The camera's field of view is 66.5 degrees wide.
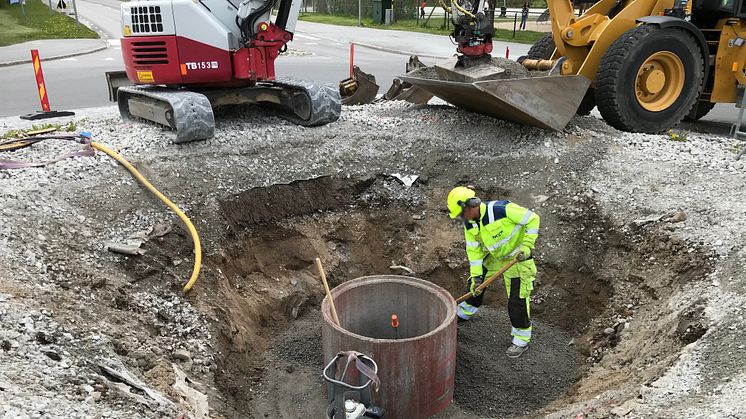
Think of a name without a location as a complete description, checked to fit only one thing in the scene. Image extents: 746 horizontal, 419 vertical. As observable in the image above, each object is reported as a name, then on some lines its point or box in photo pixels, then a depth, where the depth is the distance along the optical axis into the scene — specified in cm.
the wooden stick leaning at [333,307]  531
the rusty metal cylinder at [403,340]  486
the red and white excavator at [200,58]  711
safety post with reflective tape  980
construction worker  522
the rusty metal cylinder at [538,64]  877
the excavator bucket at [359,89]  1048
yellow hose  550
